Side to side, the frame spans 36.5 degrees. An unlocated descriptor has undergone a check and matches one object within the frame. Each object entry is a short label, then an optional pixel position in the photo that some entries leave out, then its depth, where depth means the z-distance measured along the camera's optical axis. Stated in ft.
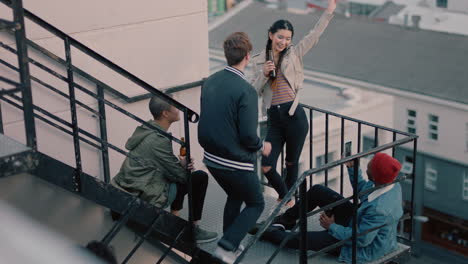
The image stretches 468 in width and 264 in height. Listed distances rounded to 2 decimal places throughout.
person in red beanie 18.11
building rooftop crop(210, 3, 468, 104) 138.41
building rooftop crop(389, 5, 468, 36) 156.35
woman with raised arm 19.61
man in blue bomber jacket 16.51
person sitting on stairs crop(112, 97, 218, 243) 18.33
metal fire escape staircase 14.37
